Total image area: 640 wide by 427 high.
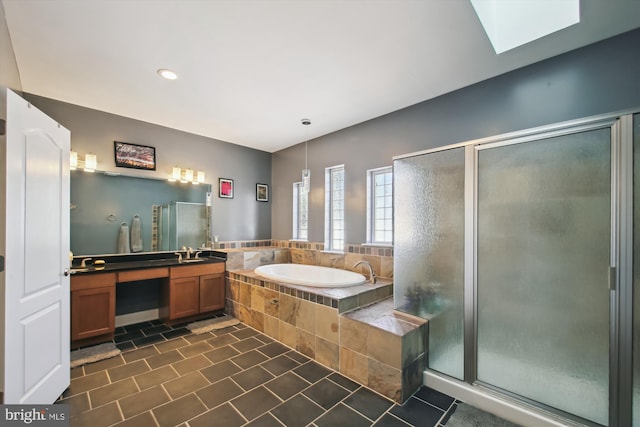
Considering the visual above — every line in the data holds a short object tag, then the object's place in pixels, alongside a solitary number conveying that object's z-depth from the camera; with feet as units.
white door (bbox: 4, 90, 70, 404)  5.16
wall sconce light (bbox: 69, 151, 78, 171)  10.27
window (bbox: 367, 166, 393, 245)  11.62
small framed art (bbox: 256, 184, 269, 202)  16.53
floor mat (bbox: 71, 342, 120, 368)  8.41
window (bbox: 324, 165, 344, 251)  13.69
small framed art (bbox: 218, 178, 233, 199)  14.80
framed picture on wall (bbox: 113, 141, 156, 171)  11.48
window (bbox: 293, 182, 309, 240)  15.53
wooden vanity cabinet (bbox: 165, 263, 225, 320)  11.25
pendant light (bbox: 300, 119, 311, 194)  12.31
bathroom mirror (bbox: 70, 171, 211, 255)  10.69
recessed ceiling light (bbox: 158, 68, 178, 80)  7.93
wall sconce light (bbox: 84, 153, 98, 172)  10.57
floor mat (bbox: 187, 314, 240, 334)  11.08
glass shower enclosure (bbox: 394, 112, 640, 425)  5.19
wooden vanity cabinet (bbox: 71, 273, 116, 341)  9.04
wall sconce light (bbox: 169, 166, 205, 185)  12.98
